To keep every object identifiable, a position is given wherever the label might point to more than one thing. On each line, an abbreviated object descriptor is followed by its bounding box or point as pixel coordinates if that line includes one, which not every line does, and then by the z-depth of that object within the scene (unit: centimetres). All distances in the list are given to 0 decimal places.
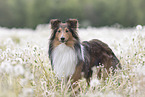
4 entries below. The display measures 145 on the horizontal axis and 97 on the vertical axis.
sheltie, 964
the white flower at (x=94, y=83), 754
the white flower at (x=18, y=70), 609
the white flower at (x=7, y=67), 641
